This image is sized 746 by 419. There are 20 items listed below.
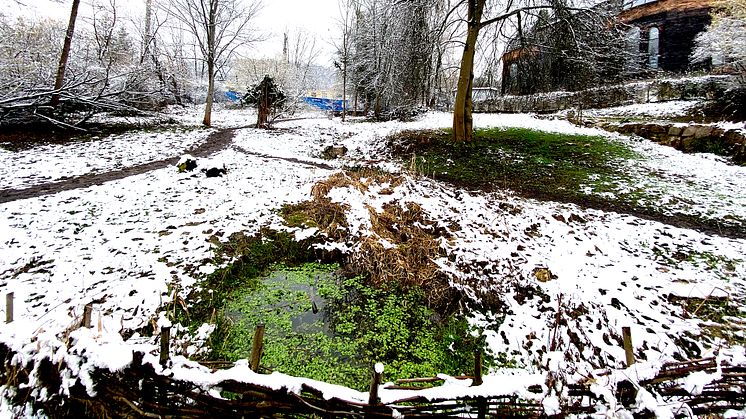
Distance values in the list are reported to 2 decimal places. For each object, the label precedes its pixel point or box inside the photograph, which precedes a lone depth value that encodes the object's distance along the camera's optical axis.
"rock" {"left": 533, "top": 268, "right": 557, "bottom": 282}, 4.54
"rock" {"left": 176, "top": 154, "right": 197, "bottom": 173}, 8.47
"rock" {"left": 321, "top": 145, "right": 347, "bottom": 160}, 11.74
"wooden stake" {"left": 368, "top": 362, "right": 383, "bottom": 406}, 1.56
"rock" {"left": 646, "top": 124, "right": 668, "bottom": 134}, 10.28
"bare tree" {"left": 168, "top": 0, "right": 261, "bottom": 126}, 17.20
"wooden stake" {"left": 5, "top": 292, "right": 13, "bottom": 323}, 2.00
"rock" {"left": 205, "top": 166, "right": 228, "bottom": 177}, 8.23
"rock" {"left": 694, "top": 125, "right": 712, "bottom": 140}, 9.19
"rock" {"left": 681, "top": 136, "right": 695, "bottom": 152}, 9.44
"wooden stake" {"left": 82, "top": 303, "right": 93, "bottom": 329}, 1.98
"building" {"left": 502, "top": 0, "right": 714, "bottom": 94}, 16.25
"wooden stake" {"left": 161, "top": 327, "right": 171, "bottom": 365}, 1.73
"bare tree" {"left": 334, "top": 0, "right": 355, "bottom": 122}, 23.59
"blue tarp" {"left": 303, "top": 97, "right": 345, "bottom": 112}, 35.78
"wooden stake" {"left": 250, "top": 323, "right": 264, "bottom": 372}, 1.78
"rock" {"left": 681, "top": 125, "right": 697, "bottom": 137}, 9.45
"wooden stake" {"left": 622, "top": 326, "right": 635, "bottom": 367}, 1.86
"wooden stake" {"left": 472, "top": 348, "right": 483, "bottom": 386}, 1.74
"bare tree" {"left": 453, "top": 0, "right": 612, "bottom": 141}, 9.72
